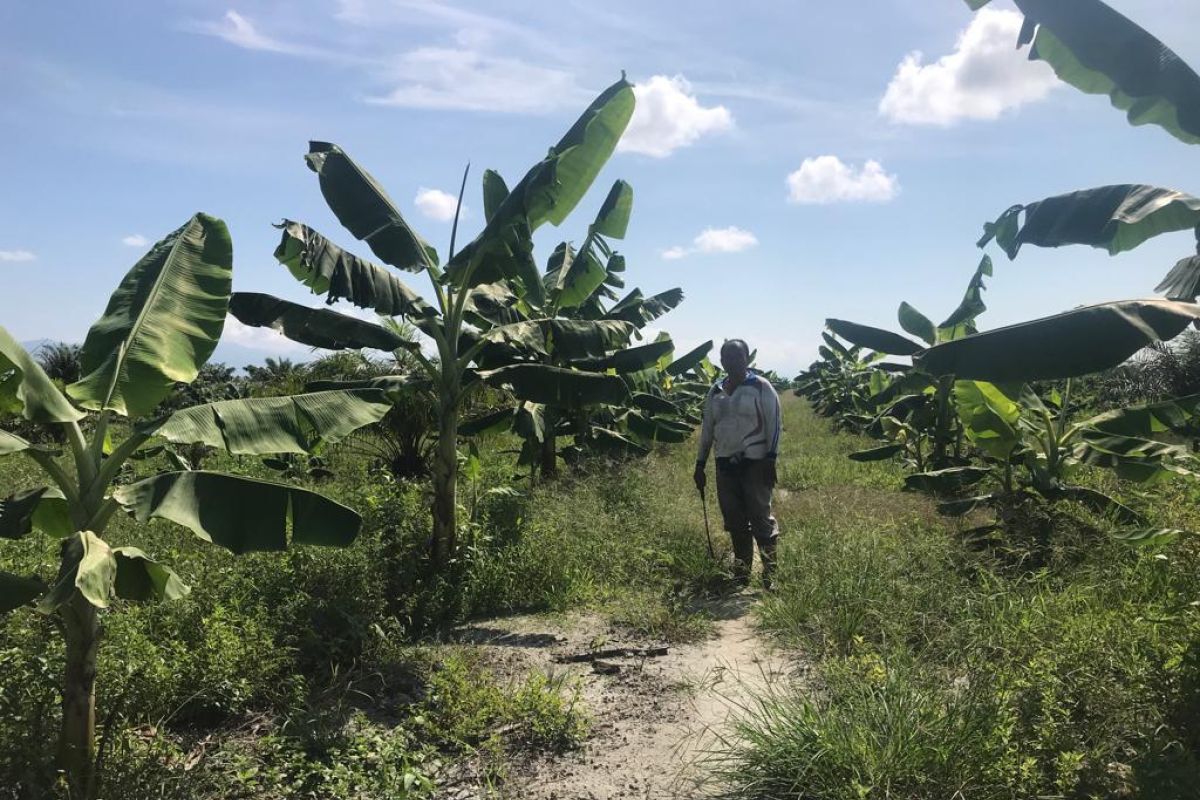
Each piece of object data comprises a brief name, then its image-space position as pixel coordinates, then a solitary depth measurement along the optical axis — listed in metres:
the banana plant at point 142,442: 3.21
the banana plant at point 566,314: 7.61
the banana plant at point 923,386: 8.27
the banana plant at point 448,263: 6.02
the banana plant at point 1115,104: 4.02
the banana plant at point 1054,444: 6.33
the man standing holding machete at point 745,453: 6.69
